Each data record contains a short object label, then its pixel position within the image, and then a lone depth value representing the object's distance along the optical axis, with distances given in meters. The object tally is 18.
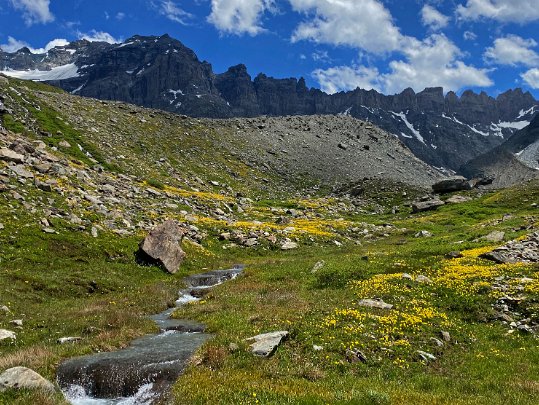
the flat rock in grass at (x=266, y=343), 18.12
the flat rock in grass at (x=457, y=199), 102.96
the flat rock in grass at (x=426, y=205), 98.00
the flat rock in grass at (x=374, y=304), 24.61
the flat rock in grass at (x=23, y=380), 14.79
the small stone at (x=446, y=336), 20.23
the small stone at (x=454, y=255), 38.33
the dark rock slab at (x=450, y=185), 120.50
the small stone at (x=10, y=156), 48.47
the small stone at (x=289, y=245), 57.63
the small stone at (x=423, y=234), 66.47
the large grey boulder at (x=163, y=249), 41.62
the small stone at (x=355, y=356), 17.52
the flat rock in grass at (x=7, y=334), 21.05
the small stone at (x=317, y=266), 37.95
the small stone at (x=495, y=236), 46.10
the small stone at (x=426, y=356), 18.00
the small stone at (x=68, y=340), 21.20
